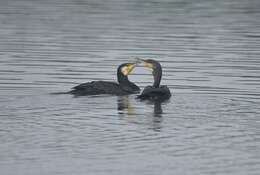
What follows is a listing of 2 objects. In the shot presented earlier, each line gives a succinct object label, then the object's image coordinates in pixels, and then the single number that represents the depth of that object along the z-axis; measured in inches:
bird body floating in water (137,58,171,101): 978.7
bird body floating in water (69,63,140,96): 1004.6
